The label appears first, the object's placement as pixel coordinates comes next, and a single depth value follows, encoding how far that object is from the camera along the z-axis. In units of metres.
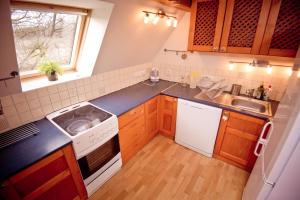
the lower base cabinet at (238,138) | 1.85
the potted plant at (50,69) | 1.73
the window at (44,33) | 1.41
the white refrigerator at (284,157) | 0.90
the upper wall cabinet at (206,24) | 1.89
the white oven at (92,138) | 1.50
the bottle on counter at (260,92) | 2.09
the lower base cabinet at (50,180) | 1.14
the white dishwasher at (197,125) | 2.07
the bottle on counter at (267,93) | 2.04
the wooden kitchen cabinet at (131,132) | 1.96
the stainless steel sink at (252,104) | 1.89
